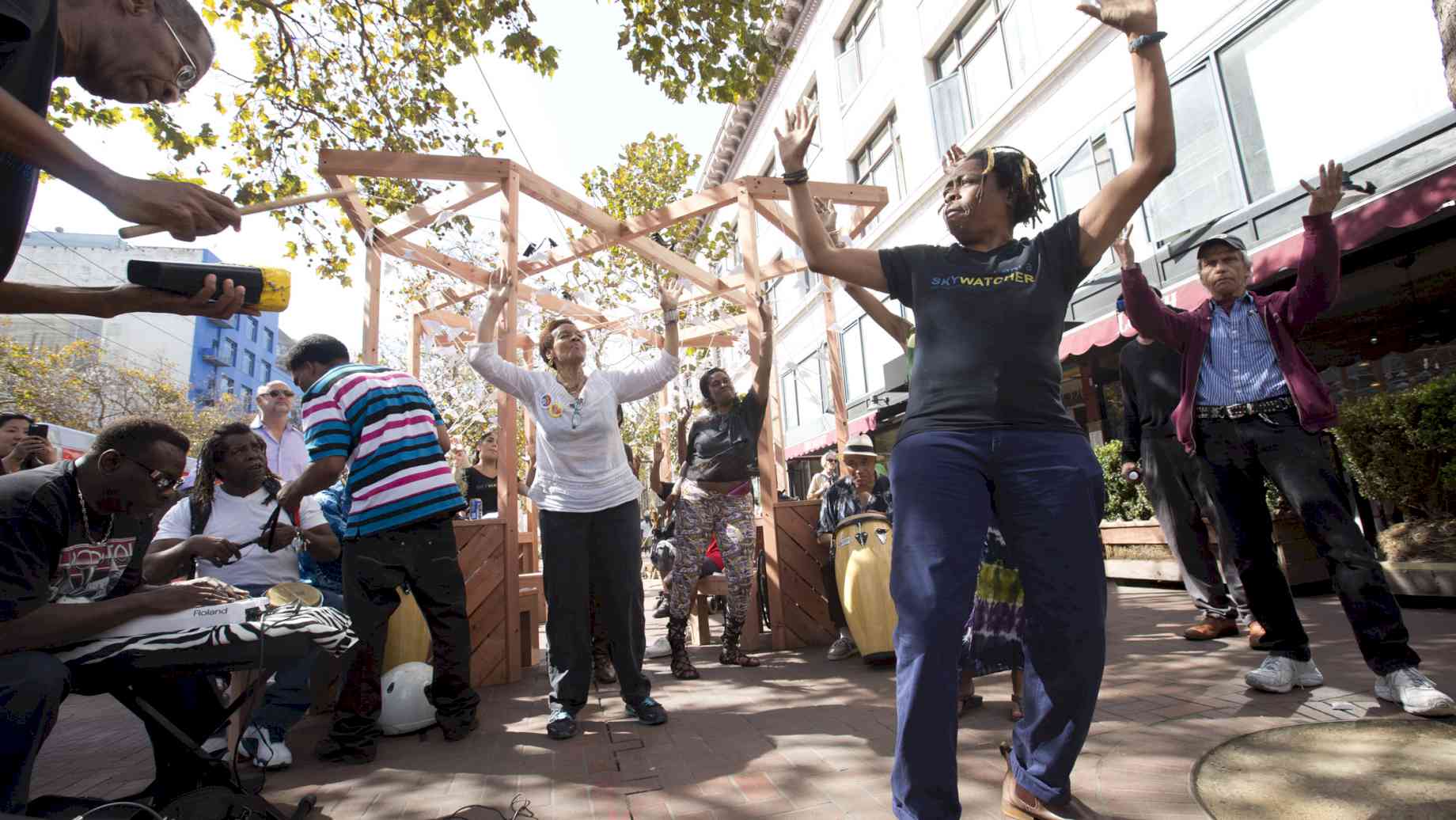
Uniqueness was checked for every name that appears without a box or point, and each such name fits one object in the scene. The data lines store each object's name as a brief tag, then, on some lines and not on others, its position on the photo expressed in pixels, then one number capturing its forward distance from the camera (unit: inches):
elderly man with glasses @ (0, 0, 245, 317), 43.3
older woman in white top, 129.6
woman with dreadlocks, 69.3
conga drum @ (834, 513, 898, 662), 160.9
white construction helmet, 133.3
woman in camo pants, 187.6
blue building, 1699.1
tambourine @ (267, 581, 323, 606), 105.4
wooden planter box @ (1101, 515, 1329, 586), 218.8
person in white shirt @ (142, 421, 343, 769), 121.7
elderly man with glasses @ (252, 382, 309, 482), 194.2
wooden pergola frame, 199.2
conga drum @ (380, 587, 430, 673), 149.3
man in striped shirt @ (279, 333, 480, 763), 121.3
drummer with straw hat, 192.7
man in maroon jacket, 108.7
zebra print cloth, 73.6
